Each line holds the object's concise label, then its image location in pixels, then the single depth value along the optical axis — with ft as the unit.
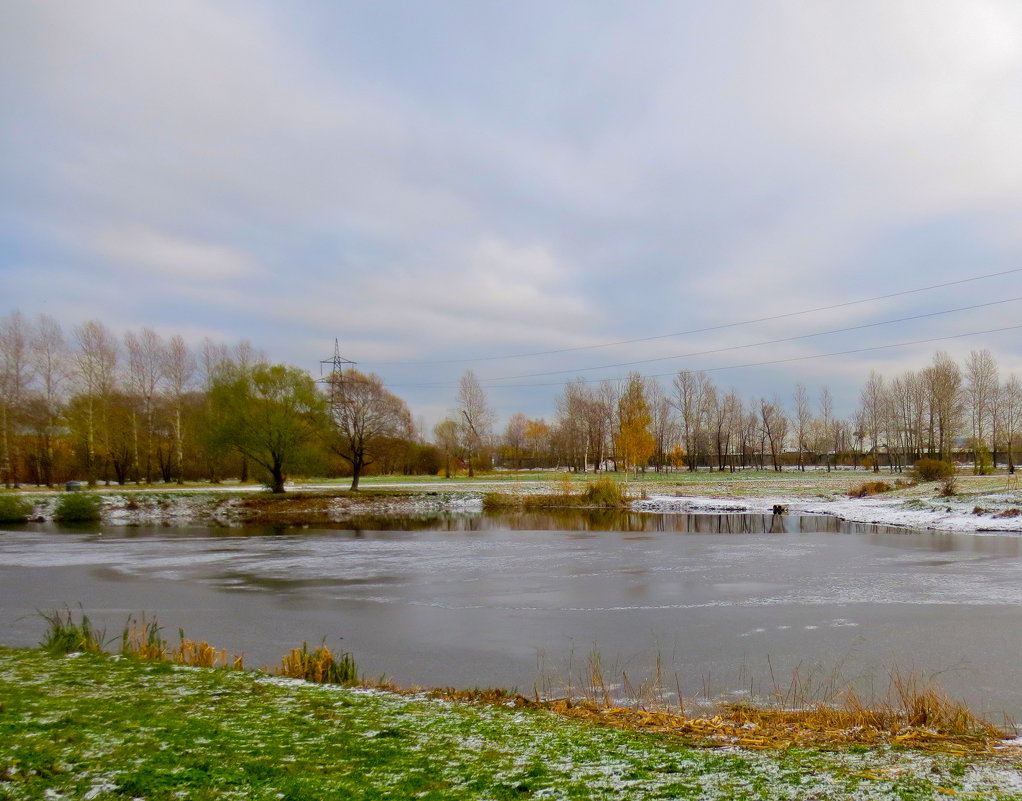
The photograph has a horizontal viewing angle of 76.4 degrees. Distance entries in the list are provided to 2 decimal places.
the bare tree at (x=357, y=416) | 150.00
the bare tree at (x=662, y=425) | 286.05
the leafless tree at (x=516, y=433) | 365.57
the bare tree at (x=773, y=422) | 305.73
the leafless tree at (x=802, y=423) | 311.64
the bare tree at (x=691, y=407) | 283.18
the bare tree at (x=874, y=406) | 282.66
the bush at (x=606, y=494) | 127.24
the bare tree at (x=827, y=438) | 318.65
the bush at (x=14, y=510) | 110.52
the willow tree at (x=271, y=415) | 127.03
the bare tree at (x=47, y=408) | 157.28
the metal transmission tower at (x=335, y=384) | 149.79
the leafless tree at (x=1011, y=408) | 227.81
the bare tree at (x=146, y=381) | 175.36
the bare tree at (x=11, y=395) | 146.78
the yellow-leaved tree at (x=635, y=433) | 188.14
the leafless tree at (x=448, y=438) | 253.85
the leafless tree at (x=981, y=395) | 224.53
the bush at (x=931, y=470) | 120.51
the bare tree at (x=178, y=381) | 177.37
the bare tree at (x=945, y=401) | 209.46
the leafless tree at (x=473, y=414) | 275.18
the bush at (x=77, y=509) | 114.83
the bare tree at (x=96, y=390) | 153.38
